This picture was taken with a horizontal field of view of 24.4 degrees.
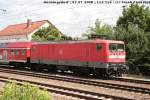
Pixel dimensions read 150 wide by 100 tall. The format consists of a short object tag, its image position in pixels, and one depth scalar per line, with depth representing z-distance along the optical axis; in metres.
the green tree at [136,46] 29.39
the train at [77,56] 25.61
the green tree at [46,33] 62.93
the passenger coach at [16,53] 35.59
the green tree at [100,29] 38.94
